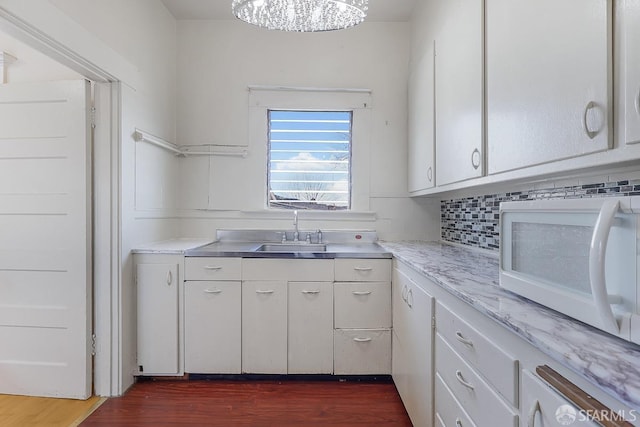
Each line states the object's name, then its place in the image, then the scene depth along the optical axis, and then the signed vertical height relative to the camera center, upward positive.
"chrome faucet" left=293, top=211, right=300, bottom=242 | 2.70 -0.13
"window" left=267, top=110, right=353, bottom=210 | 2.84 +0.45
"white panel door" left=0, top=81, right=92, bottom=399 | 1.95 -0.12
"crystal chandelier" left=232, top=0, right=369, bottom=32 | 1.60 +1.00
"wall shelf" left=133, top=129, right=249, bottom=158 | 2.79 +0.52
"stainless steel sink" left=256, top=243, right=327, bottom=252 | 2.56 -0.28
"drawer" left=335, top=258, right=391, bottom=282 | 2.18 -0.38
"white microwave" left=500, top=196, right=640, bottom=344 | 0.63 -0.11
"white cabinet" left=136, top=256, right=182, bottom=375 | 2.15 -0.65
